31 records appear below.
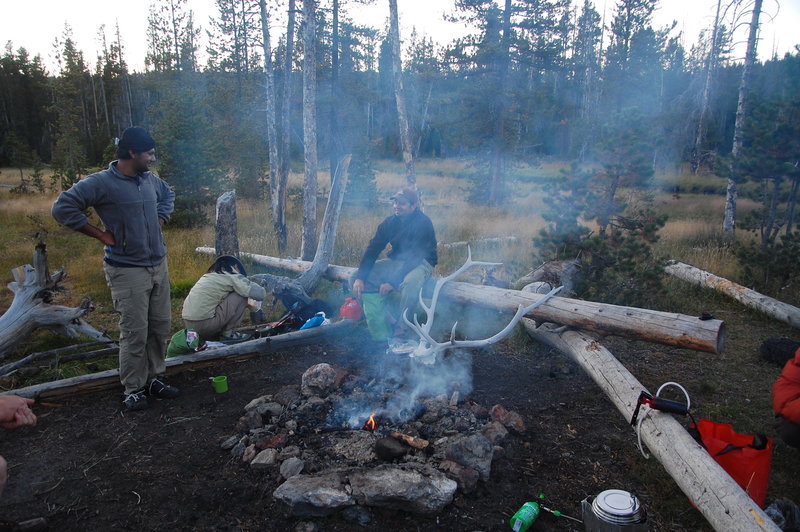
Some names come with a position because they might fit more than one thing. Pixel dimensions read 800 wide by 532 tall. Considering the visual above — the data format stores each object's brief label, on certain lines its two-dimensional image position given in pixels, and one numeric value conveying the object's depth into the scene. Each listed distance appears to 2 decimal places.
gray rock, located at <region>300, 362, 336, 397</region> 4.39
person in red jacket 3.60
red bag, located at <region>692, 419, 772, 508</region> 3.00
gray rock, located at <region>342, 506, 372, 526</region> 2.92
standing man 4.04
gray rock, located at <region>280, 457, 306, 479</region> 3.24
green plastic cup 4.62
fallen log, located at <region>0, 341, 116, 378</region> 4.85
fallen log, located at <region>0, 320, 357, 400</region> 4.37
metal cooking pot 2.57
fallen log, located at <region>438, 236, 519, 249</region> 11.07
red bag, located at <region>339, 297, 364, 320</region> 6.20
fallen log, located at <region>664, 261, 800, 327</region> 6.74
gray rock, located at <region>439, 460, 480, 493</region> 3.15
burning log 3.52
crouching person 5.71
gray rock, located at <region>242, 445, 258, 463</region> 3.47
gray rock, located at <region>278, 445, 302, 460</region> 3.42
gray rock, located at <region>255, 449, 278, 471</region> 3.36
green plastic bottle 2.84
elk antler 4.42
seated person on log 6.03
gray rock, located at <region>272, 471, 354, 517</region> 2.90
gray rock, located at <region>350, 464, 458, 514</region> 2.92
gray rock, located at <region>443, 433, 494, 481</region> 3.28
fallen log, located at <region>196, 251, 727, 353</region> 4.01
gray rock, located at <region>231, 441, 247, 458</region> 3.56
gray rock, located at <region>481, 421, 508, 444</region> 3.71
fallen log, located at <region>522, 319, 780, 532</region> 2.54
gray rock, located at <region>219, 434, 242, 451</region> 3.66
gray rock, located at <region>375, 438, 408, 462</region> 3.41
